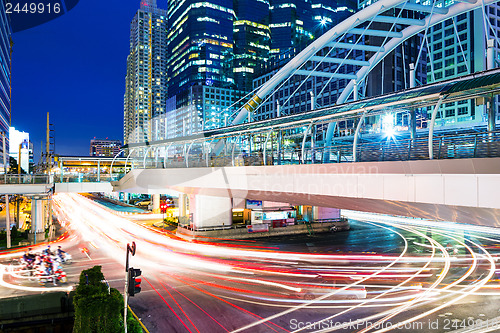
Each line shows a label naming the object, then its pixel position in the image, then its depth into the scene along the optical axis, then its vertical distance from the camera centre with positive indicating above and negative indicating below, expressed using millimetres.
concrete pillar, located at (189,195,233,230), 32688 -3747
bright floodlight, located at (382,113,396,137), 19361 +2056
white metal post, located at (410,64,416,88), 18336 +5061
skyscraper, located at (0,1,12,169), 89812 +29080
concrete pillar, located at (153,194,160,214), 50281 -4410
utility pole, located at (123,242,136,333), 10752 -3599
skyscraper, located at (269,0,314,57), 148750 +63015
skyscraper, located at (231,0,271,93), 159625 +64242
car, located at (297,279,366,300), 16830 -6077
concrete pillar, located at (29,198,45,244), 30334 -4157
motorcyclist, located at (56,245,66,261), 21688 -5058
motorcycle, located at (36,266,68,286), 19250 -5764
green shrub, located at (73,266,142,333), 10539 -4126
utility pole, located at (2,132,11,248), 26919 -3912
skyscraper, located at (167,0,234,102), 148125 +55871
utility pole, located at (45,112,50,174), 40556 +2946
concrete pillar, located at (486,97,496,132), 10930 +1708
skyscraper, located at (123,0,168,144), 174388 +22434
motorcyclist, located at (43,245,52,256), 20562 -4601
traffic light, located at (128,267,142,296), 10648 -3320
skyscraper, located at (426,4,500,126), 78938 +28957
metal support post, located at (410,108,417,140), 13430 +1772
